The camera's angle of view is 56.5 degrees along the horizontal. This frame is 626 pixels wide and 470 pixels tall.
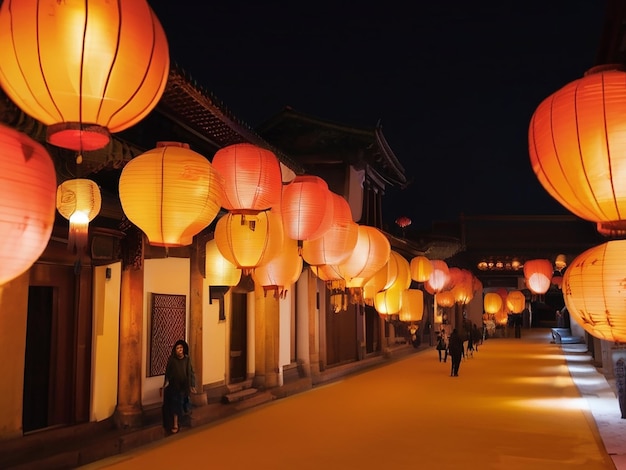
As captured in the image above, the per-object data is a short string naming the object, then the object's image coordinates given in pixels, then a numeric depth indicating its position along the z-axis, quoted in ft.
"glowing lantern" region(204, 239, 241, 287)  35.78
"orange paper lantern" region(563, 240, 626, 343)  16.93
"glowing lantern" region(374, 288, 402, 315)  58.75
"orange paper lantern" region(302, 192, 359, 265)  34.19
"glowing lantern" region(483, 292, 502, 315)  110.22
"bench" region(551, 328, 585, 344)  116.47
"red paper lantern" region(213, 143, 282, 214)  26.27
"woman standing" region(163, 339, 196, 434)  30.96
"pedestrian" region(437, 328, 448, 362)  76.59
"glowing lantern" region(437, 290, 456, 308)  84.23
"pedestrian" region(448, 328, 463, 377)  59.77
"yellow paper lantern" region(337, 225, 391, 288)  38.19
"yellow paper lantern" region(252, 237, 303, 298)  35.32
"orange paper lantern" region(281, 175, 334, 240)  30.32
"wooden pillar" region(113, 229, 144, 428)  30.71
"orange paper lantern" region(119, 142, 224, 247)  21.39
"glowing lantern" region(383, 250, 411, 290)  50.67
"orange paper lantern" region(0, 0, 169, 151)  13.06
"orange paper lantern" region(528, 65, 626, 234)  15.81
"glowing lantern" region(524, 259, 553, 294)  72.08
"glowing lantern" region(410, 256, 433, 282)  64.13
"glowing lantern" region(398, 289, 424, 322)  70.61
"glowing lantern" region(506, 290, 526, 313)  113.36
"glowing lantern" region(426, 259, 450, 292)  68.85
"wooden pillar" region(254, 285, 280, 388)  47.34
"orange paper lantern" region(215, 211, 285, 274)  29.37
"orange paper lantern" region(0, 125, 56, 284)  11.84
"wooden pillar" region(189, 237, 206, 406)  36.60
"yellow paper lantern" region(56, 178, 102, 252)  24.48
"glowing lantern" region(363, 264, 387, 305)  48.98
